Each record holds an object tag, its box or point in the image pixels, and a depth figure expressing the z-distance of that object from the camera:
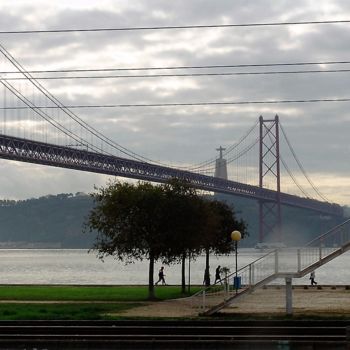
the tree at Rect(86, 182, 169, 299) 43.28
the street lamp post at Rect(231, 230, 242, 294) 37.93
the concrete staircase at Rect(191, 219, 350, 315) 31.34
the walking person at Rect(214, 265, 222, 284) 54.09
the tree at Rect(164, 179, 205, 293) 43.91
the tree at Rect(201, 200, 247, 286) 49.16
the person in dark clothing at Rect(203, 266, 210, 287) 52.53
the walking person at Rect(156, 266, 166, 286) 59.51
